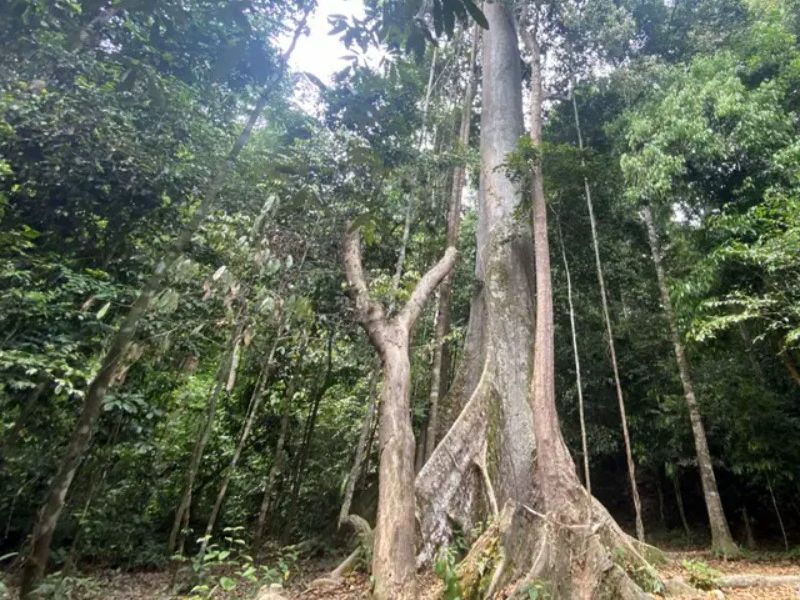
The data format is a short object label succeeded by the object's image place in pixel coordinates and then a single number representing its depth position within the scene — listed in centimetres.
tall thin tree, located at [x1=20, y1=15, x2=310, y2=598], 288
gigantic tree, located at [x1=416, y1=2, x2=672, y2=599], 381
